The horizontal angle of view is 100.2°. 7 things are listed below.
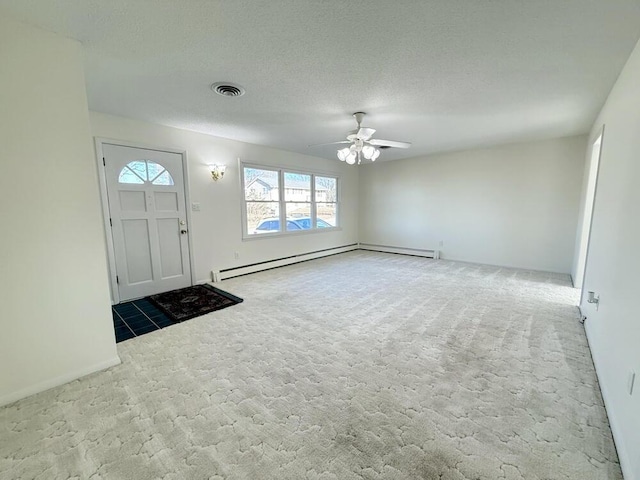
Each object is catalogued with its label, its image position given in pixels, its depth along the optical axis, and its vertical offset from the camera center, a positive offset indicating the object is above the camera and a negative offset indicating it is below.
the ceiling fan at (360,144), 3.32 +0.81
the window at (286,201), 5.15 +0.12
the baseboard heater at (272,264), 4.68 -1.17
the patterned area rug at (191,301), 3.26 -1.27
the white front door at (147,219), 3.53 -0.17
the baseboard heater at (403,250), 6.32 -1.14
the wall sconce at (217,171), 4.42 +0.59
